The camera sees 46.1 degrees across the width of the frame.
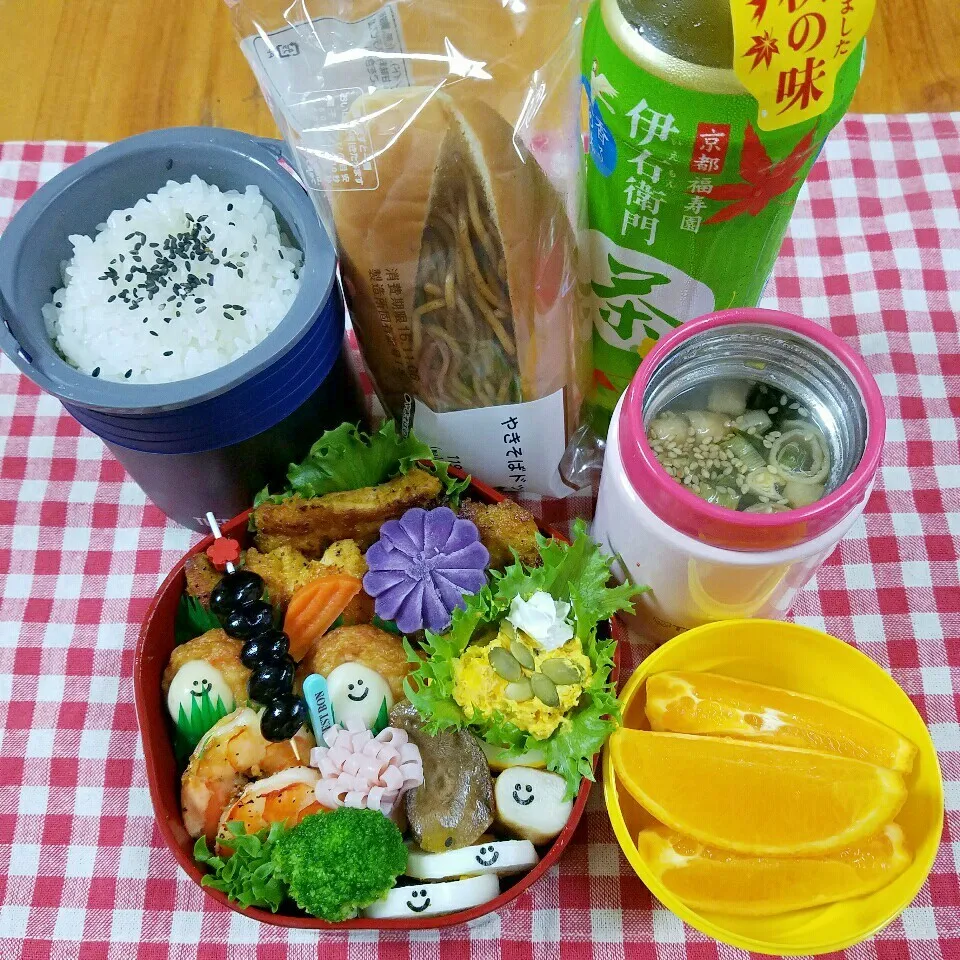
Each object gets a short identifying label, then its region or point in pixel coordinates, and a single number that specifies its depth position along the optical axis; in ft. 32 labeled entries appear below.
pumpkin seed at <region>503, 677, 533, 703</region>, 1.15
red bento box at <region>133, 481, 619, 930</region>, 1.11
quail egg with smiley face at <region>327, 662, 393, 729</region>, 1.22
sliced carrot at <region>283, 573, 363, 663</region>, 1.29
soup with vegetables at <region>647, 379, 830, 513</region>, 1.18
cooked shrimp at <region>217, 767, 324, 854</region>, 1.16
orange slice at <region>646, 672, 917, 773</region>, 1.18
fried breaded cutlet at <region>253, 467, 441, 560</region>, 1.31
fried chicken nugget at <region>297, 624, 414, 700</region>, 1.25
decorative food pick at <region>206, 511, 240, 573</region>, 1.29
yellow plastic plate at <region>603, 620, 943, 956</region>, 1.09
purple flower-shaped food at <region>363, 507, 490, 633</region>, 1.26
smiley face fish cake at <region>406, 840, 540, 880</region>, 1.13
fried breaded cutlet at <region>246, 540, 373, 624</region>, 1.31
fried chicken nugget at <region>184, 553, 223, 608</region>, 1.29
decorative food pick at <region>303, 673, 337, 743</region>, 1.19
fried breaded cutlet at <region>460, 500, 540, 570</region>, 1.30
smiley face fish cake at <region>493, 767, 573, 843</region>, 1.16
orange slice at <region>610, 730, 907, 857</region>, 1.12
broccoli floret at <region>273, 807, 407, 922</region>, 1.07
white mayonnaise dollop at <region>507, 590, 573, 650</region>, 1.17
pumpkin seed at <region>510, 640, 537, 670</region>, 1.16
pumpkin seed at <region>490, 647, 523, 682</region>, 1.15
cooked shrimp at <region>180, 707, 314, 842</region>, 1.19
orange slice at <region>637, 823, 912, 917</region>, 1.11
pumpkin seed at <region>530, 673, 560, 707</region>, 1.14
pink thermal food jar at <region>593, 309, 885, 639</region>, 1.07
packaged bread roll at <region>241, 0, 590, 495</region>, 1.10
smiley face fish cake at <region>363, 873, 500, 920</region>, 1.12
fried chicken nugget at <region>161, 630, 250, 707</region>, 1.26
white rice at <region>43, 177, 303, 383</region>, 1.27
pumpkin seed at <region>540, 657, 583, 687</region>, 1.15
